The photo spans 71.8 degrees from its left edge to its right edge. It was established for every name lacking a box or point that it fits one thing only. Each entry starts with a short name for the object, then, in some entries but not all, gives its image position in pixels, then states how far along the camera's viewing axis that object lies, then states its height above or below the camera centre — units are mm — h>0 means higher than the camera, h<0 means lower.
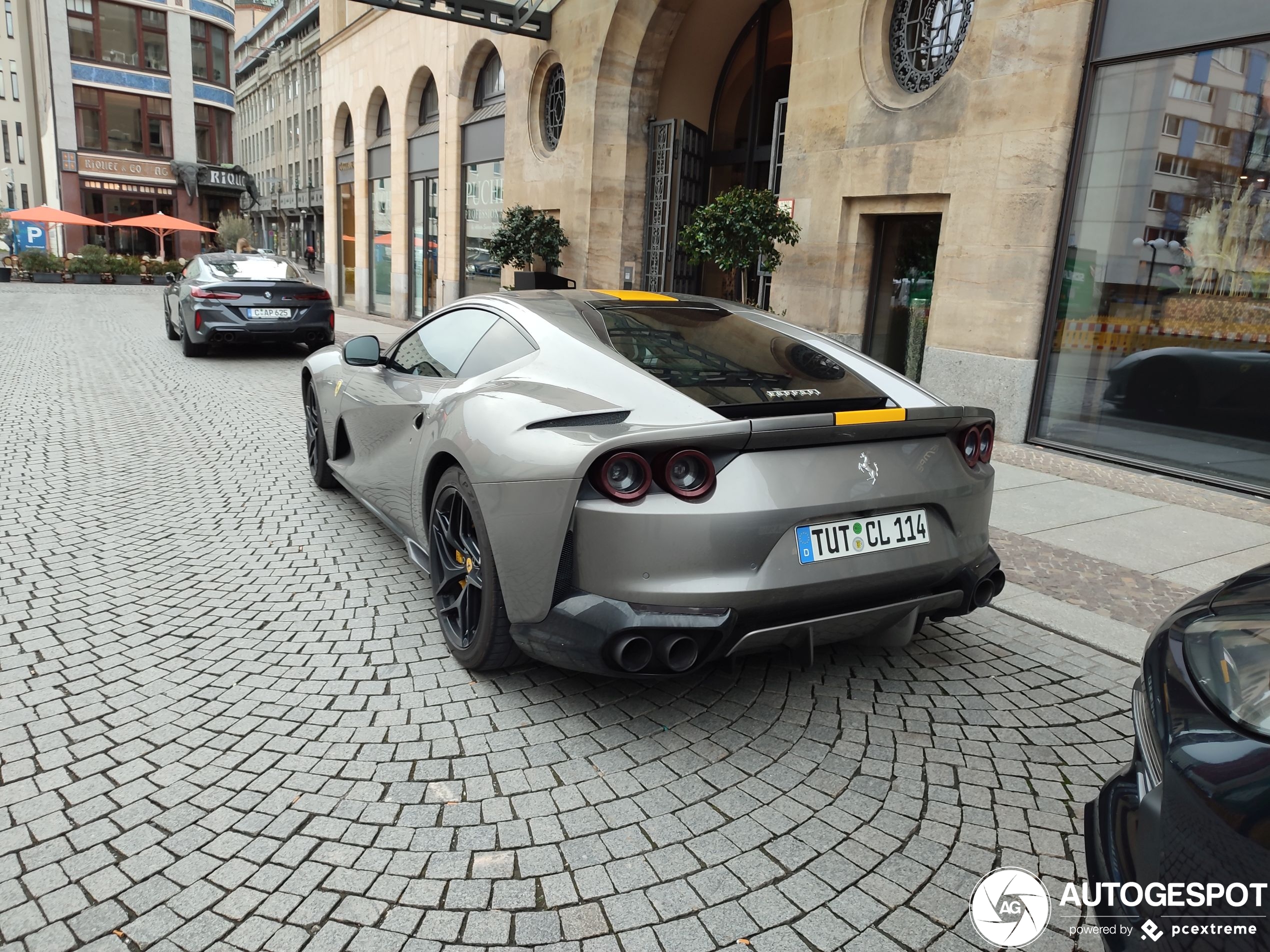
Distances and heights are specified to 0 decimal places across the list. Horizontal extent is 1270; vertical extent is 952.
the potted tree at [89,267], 34844 -674
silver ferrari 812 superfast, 2691 -682
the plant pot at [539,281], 15047 -94
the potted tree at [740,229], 10438 +681
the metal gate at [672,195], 14461 +1445
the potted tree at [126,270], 35719 -734
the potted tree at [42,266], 33844 -744
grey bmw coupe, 12281 -653
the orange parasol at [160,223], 38938 +1322
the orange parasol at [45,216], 36750 +1290
